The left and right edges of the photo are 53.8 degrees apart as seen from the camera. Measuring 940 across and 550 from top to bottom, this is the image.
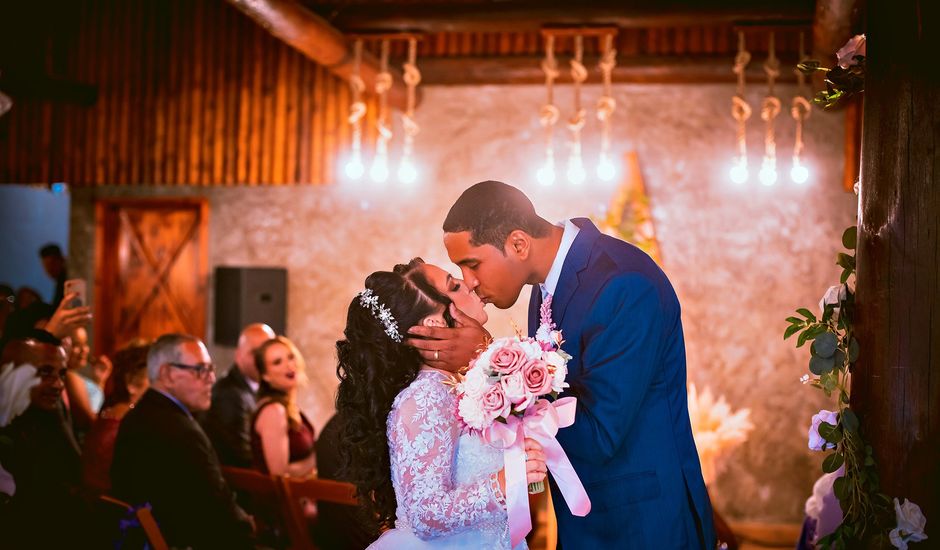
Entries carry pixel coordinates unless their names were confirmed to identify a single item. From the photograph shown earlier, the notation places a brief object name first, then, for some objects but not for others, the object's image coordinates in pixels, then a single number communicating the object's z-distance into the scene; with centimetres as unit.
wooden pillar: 231
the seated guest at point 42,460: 360
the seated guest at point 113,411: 461
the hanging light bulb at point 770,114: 625
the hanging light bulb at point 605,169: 638
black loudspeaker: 769
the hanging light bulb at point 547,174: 642
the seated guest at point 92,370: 569
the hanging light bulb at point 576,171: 632
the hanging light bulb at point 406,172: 661
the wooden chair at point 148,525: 387
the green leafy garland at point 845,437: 241
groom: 236
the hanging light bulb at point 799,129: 630
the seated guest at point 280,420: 482
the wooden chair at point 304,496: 413
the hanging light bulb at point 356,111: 622
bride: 263
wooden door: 816
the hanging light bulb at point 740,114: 611
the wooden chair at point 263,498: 445
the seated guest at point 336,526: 428
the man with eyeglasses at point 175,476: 408
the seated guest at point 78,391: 564
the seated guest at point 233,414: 532
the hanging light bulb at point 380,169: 641
